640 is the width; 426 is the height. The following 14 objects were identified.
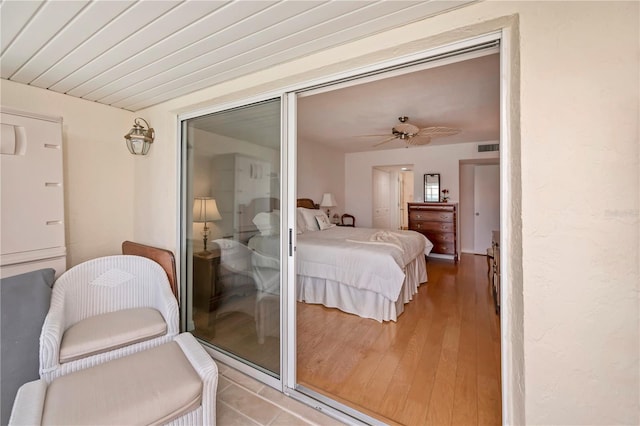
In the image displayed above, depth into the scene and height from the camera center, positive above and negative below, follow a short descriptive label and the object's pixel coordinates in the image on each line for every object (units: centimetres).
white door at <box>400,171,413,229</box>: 827 +62
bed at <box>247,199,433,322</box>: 288 -71
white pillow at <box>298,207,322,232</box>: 429 -12
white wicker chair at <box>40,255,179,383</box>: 147 -65
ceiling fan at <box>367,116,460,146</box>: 349 +116
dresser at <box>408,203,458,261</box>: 548 -30
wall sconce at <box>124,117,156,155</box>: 251 +72
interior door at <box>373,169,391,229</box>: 691 +35
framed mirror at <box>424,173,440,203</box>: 580 +53
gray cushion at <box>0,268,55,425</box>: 139 -66
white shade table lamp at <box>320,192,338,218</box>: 559 +23
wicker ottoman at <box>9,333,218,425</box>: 111 -84
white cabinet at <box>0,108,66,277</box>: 190 +15
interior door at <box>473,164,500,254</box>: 591 +16
